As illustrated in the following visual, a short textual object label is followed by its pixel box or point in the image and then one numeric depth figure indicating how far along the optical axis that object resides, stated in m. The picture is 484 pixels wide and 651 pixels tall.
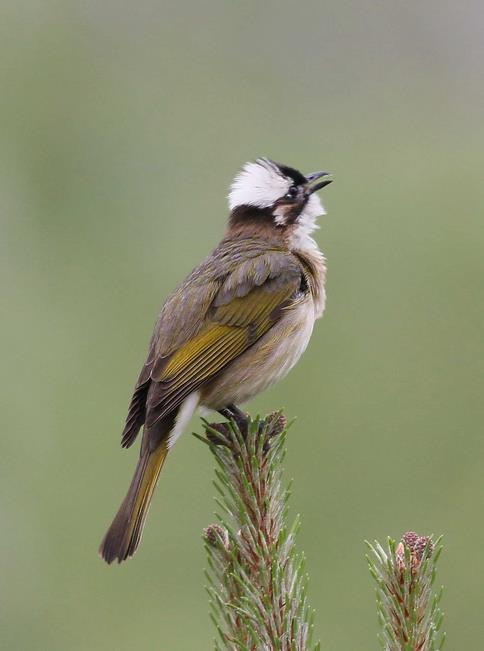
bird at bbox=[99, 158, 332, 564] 9.51
